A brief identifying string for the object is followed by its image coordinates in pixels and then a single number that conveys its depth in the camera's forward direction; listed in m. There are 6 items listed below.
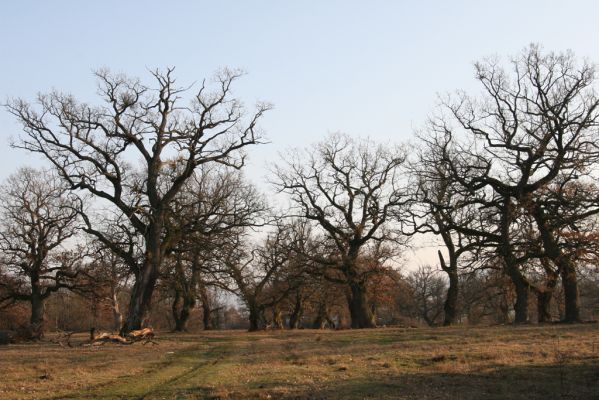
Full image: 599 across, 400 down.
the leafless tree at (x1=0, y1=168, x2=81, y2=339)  38.91
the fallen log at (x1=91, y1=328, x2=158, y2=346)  26.62
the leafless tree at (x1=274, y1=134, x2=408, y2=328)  39.09
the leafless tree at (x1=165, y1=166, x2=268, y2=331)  32.59
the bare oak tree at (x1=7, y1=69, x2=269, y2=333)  29.30
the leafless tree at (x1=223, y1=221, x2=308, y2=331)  41.69
